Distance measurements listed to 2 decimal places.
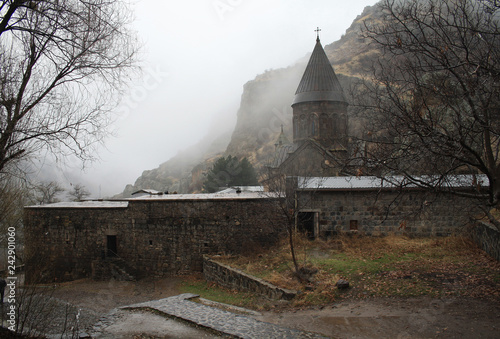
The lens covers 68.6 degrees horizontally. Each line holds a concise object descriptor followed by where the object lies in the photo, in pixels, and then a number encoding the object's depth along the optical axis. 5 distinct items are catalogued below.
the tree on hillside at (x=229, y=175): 37.00
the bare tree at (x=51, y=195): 29.96
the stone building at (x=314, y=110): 27.59
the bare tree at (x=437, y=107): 6.07
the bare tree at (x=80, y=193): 35.48
